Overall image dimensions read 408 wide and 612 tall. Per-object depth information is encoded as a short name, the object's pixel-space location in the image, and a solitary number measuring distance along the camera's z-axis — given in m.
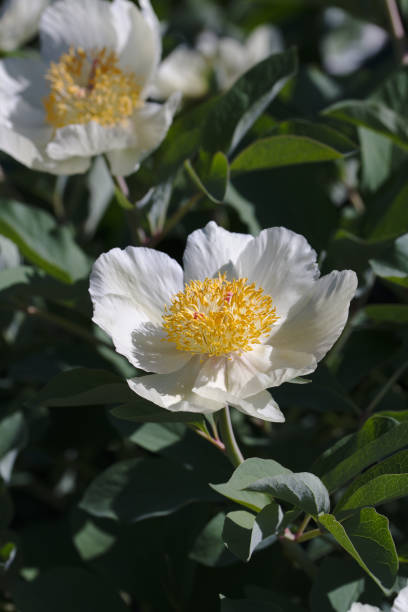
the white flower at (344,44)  1.44
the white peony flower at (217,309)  0.91
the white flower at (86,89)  0.98
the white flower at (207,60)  1.19
